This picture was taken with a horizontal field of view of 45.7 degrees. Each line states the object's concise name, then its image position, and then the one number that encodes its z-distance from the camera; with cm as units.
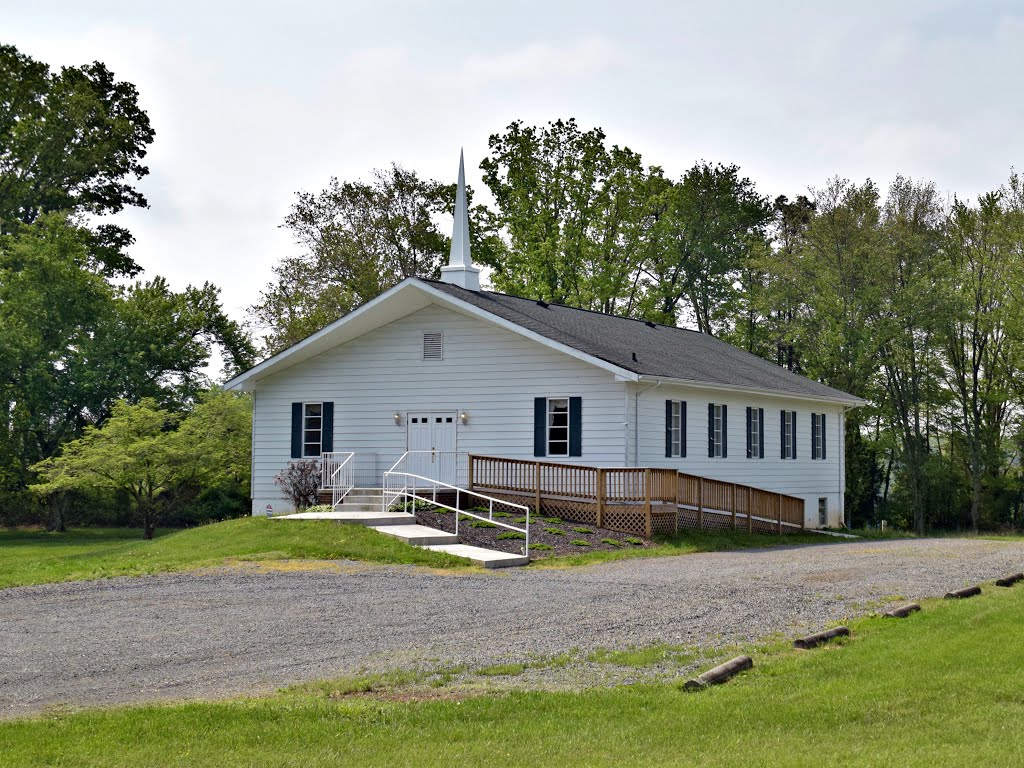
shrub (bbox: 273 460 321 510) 2920
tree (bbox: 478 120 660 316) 4803
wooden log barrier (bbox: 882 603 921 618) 1258
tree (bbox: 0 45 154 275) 4288
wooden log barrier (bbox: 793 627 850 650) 1096
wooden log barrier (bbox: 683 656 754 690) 933
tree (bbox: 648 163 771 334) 5088
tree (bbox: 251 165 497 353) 5266
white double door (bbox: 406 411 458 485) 2866
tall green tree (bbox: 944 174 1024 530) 4103
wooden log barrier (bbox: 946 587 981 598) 1421
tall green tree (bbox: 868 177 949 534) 4150
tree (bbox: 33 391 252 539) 3219
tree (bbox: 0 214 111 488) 3794
